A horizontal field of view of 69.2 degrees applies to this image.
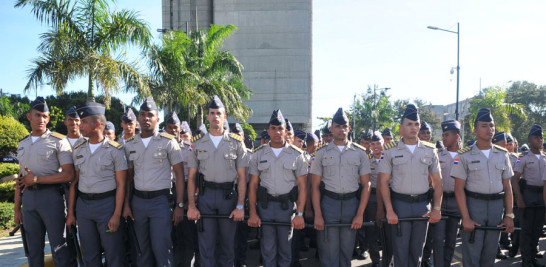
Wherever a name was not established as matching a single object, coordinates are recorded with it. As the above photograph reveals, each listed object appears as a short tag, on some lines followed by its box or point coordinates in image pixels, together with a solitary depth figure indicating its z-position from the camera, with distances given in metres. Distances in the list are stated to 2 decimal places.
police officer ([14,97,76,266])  4.91
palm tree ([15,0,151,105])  11.87
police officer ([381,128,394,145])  8.20
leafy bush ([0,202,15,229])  8.66
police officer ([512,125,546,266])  6.21
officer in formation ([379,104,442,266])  4.84
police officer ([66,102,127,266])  4.77
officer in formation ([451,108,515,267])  4.86
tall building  44.84
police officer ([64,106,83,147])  5.67
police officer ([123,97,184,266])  4.84
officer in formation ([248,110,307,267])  4.98
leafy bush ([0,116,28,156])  13.30
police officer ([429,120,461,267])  5.51
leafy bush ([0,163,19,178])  11.72
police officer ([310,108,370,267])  4.95
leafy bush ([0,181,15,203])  9.84
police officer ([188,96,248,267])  5.02
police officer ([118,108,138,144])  5.80
